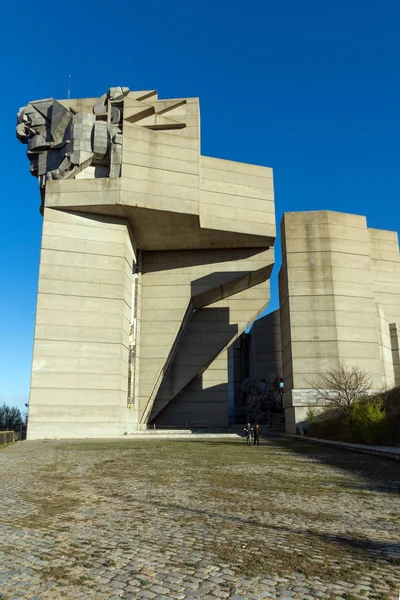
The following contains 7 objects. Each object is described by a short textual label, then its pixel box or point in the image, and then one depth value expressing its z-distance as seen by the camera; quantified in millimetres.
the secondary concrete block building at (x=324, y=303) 28594
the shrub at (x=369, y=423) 18328
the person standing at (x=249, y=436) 19853
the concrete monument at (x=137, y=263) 27719
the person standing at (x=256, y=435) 19895
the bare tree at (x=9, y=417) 71000
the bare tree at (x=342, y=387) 24250
